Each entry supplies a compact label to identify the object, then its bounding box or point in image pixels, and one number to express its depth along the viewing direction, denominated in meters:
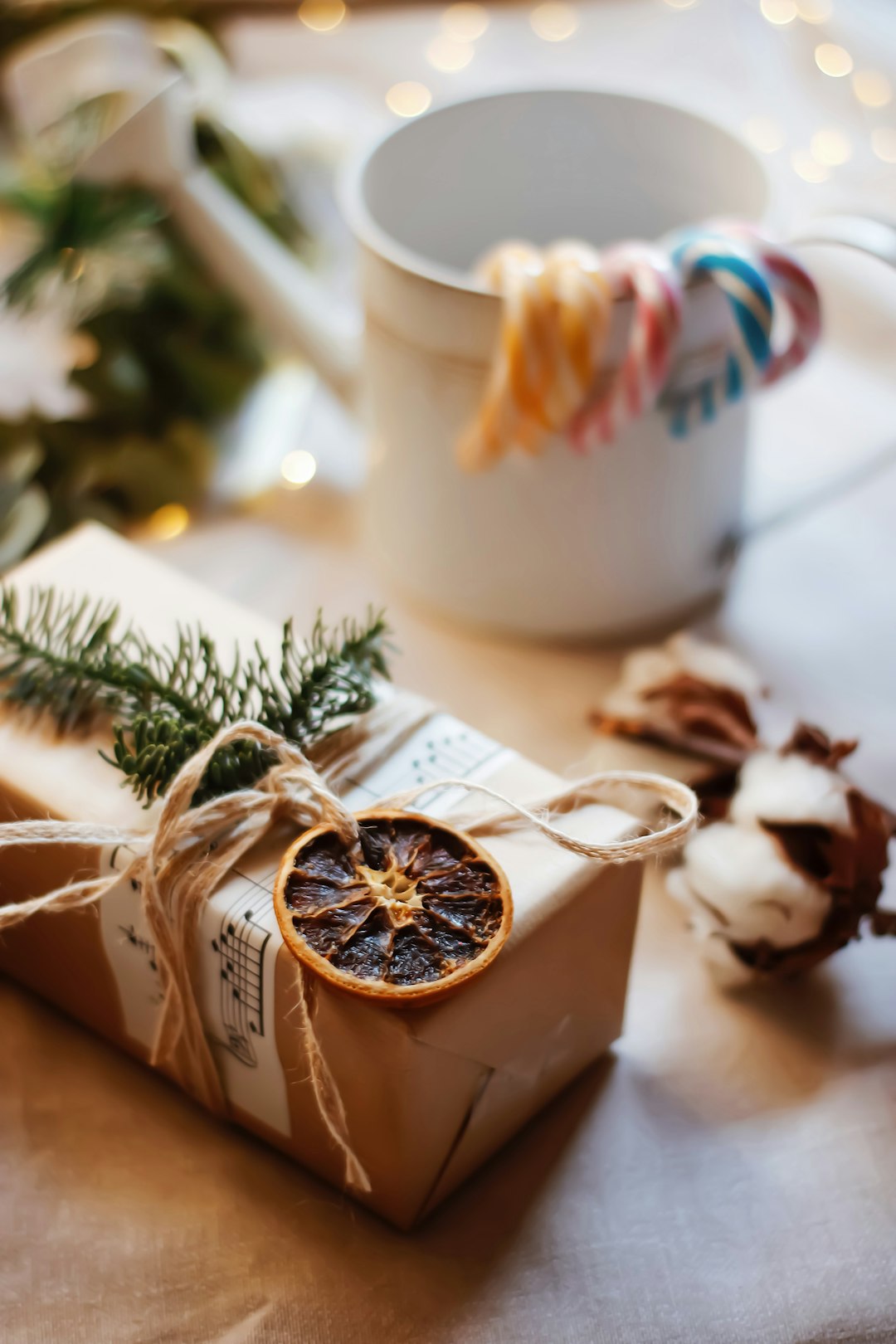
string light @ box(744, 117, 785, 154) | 0.97
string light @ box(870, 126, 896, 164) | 0.86
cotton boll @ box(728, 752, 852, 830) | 0.52
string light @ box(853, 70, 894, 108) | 0.85
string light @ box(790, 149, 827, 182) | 0.93
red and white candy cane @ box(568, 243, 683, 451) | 0.56
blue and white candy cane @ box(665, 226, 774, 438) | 0.57
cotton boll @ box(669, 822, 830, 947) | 0.51
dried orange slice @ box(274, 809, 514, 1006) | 0.40
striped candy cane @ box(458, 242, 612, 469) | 0.57
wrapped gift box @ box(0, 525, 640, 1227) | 0.43
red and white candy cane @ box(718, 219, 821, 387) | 0.59
